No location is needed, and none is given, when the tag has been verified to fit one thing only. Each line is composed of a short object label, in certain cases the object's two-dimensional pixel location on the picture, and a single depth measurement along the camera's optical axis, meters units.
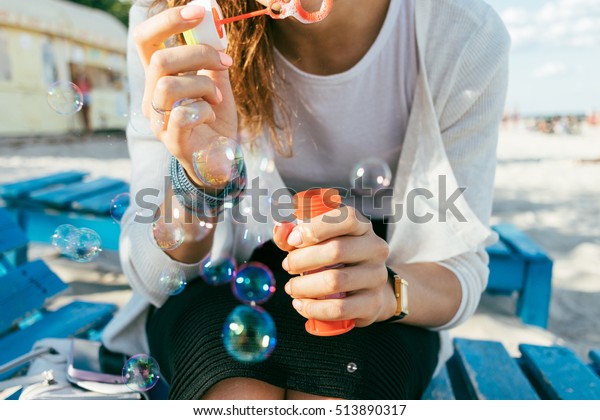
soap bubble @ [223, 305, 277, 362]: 0.80
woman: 0.81
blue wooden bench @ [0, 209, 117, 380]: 1.38
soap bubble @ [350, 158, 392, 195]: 1.10
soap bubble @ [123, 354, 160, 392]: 0.96
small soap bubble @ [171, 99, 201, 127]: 0.72
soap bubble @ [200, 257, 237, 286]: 1.00
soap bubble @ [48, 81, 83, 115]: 1.12
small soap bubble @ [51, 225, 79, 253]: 1.12
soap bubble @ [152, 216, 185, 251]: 0.95
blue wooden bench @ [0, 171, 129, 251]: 2.42
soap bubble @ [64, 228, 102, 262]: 1.11
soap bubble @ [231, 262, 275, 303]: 0.92
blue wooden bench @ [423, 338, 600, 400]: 1.13
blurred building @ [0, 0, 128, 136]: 8.67
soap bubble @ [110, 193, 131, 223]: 1.15
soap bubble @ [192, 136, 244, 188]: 0.84
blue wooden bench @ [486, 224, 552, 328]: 2.05
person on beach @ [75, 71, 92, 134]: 9.84
